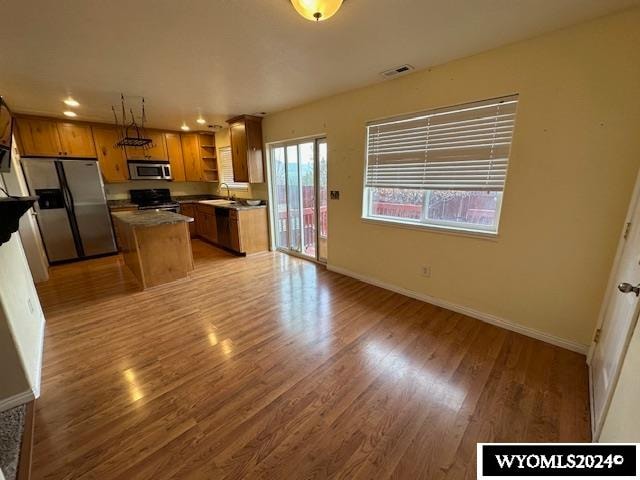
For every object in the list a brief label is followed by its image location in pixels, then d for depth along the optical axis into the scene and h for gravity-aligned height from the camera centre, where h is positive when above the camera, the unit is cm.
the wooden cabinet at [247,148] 440 +55
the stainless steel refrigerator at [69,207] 403 -42
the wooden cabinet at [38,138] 400 +69
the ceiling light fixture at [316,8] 135 +90
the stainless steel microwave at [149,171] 504 +20
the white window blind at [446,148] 221 +30
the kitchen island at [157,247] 320 -85
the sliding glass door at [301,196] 399 -28
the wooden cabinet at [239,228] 457 -88
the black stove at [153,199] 524 -39
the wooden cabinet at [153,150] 507 +60
